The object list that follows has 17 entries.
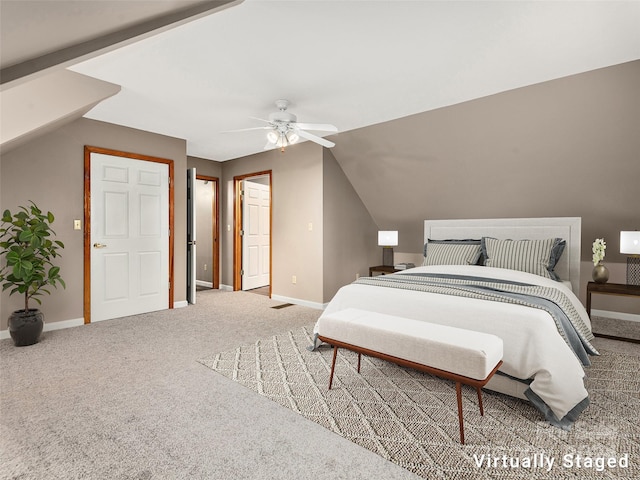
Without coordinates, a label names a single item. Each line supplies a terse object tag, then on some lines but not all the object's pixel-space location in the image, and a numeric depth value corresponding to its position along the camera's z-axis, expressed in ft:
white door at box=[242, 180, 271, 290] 20.54
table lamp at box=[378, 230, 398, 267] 17.02
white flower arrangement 12.35
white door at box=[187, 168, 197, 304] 16.56
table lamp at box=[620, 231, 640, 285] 11.38
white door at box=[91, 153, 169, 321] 13.61
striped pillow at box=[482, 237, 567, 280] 11.89
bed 6.72
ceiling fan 11.27
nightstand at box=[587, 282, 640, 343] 11.05
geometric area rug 5.43
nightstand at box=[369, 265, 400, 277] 16.22
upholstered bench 6.03
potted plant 10.57
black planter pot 10.64
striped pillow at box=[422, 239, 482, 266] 13.34
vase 12.15
